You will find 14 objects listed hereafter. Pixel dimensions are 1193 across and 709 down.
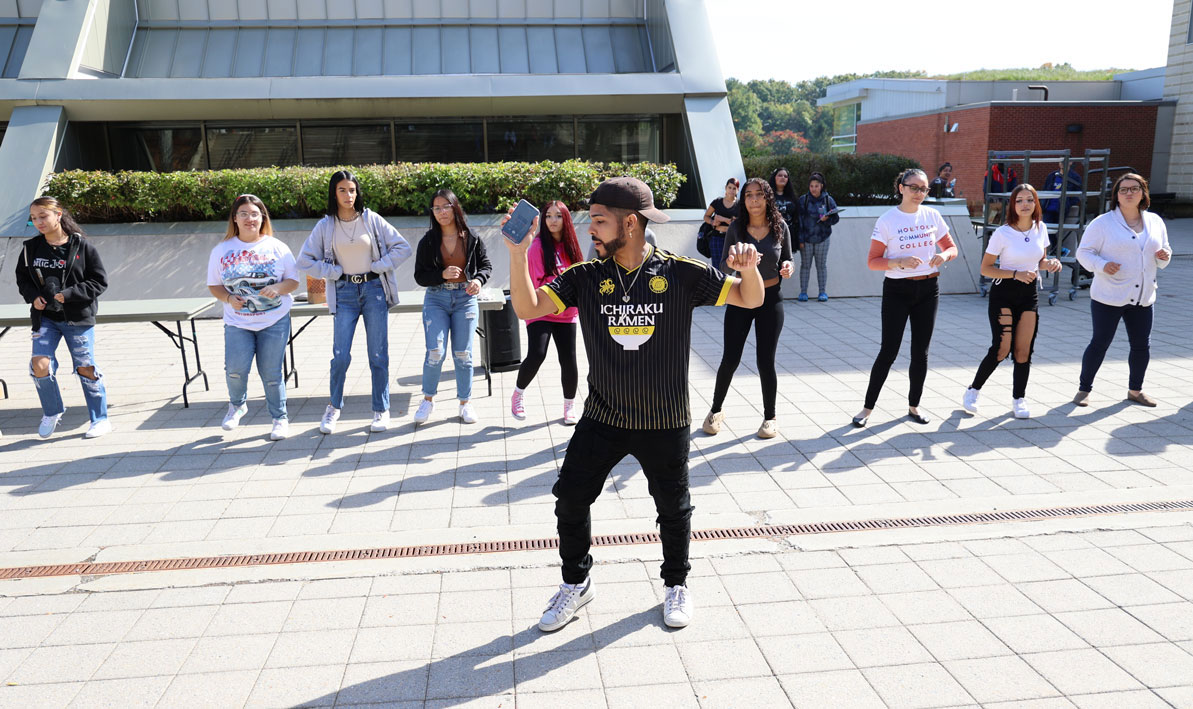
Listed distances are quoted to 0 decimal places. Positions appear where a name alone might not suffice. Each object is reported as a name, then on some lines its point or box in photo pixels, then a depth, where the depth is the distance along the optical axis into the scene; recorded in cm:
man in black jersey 351
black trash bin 798
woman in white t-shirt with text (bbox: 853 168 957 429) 640
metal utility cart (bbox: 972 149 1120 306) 1254
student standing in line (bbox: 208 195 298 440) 646
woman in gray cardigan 652
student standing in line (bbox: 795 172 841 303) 1241
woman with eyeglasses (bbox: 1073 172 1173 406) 693
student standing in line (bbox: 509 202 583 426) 659
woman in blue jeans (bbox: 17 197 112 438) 642
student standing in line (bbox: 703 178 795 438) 616
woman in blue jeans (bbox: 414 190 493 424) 659
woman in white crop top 674
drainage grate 450
